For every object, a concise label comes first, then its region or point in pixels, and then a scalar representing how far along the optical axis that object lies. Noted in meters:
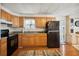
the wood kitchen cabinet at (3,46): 1.70
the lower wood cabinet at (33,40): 3.25
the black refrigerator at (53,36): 3.16
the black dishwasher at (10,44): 2.10
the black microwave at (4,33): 2.07
